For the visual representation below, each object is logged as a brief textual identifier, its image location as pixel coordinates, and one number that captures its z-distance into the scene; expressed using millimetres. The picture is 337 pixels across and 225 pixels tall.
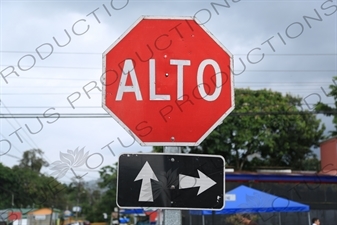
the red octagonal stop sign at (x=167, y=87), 2475
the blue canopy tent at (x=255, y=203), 12477
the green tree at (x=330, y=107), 23344
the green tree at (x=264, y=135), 28812
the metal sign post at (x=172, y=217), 2365
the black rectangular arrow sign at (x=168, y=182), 2346
